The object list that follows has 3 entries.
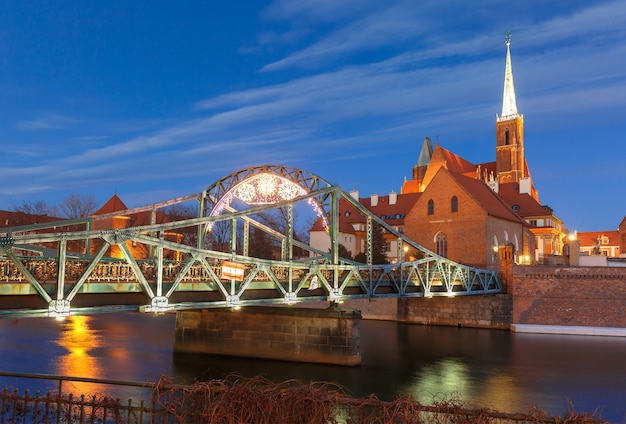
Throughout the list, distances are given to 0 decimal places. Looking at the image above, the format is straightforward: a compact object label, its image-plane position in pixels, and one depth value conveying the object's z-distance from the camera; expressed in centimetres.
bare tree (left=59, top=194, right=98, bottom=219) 6755
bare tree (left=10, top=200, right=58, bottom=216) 7398
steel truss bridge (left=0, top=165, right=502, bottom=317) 1271
